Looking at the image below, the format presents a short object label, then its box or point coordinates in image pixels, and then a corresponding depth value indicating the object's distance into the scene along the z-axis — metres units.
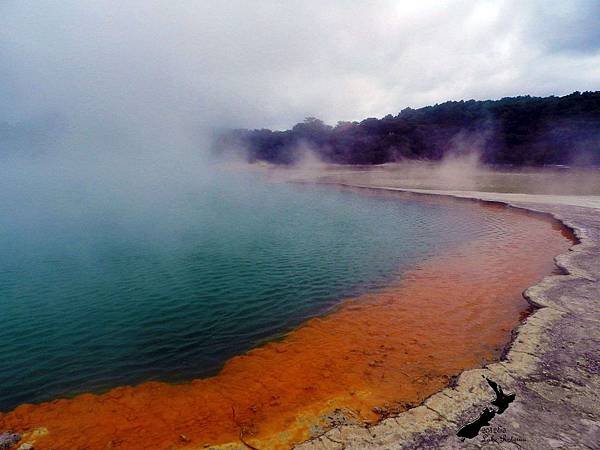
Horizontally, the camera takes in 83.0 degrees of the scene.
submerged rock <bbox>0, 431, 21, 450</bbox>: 5.79
